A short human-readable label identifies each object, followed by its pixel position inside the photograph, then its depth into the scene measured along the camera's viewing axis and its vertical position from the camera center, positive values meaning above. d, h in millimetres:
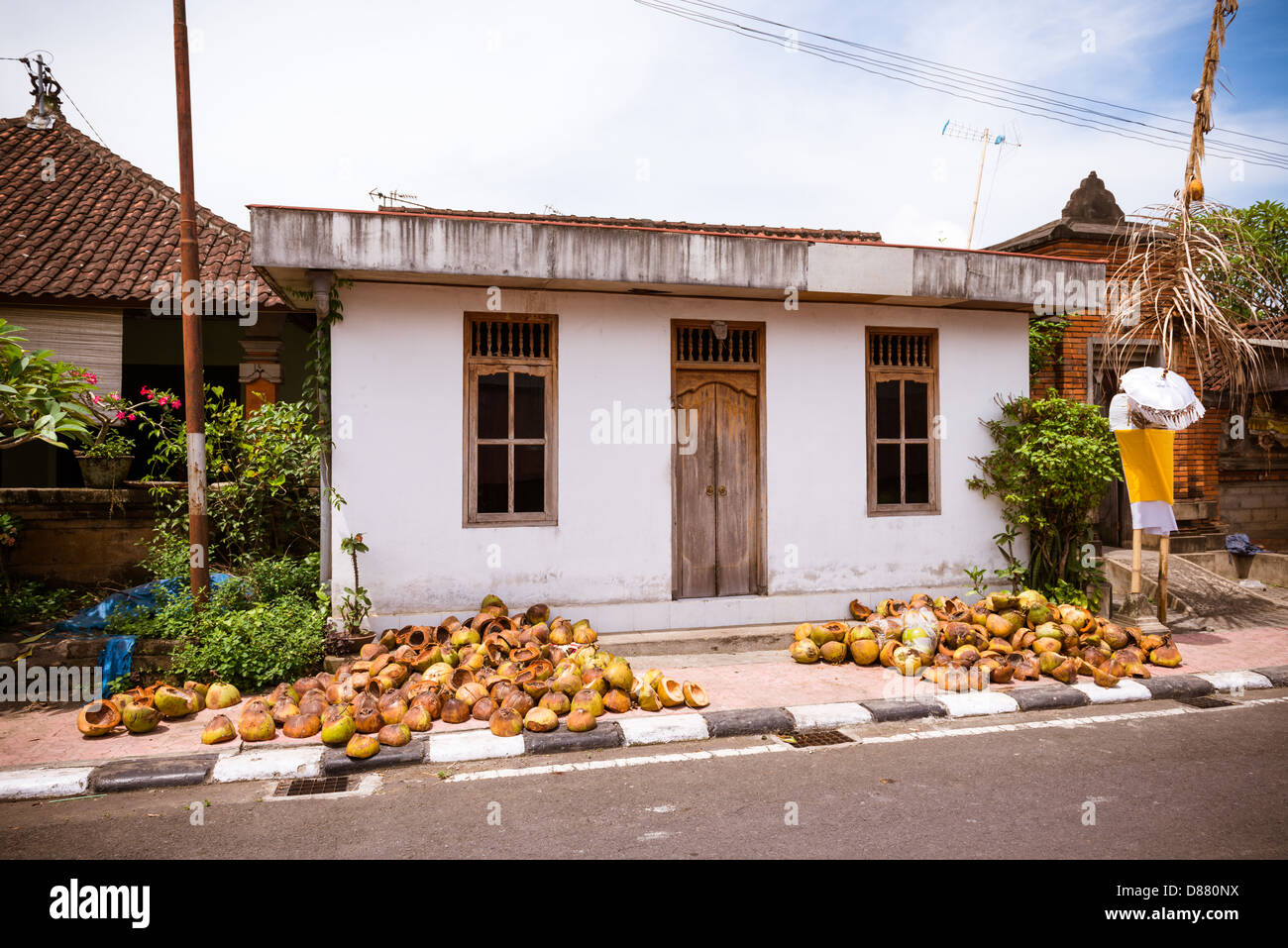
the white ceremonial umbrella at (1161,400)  8445 +905
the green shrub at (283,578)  7770 -744
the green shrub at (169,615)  7027 -996
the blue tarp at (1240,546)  12133 -831
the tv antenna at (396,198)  13133 +4690
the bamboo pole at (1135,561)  8790 -748
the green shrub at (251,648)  6777 -1222
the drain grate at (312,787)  5027 -1758
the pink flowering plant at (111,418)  8461 +842
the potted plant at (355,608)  7266 -986
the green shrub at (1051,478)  8797 +125
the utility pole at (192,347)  7047 +1301
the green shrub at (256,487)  8281 +119
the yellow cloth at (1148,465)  8711 +259
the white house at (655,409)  7703 +871
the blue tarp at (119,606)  7230 -943
